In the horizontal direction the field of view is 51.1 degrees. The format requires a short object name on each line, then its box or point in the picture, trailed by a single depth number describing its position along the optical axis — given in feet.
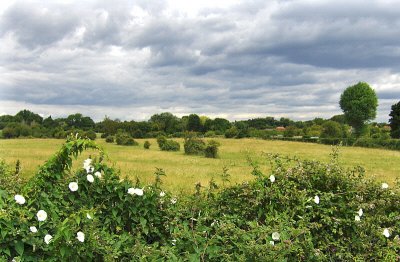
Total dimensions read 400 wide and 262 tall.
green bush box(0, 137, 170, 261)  10.58
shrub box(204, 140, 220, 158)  101.40
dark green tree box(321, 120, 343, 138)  204.64
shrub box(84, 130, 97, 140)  91.90
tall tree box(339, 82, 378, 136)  262.67
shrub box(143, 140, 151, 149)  119.14
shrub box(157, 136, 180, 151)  117.19
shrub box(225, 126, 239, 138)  181.44
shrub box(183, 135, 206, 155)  106.32
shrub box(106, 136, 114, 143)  125.78
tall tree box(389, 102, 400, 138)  233.55
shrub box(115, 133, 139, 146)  123.54
